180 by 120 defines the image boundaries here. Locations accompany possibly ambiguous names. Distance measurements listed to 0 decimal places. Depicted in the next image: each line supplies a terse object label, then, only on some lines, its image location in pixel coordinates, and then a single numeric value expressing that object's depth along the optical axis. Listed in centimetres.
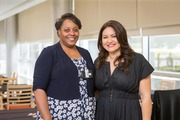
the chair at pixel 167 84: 373
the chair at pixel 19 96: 449
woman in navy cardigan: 164
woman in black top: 167
